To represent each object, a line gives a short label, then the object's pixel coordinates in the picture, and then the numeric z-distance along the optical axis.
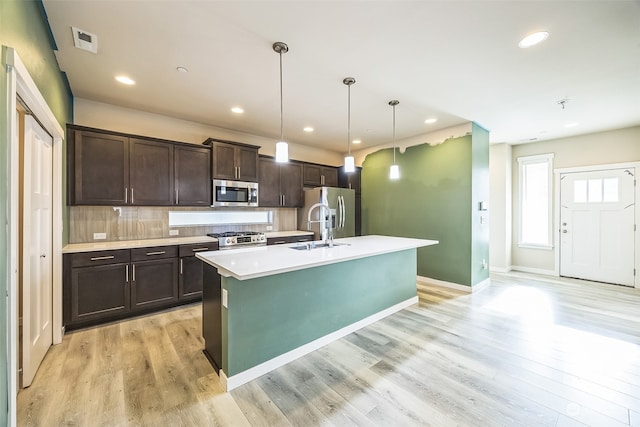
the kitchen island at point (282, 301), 2.01
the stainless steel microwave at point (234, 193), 4.02
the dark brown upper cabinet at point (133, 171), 3.07
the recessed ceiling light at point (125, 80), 2.80
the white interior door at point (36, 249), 1.96
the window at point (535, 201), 5.37
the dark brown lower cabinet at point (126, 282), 2.83
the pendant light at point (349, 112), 2.85
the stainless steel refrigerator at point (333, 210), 4.98
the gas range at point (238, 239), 3.87
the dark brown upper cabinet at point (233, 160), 4.00
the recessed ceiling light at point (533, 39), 2.09
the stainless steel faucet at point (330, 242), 3.01
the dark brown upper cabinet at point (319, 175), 5.31
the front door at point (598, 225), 4.54
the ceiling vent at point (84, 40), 2.09
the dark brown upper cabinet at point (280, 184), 4.71
